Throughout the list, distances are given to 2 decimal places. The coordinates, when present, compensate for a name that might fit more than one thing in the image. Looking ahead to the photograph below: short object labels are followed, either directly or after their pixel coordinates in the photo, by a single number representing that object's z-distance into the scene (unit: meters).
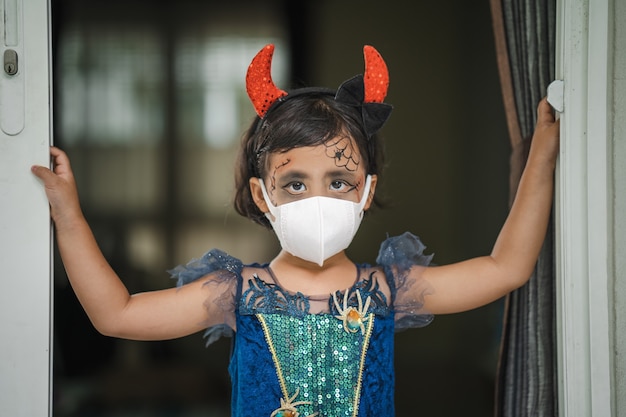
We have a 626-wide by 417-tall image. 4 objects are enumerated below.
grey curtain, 2.06
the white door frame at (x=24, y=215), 1.69
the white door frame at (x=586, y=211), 1.78
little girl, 1.80
